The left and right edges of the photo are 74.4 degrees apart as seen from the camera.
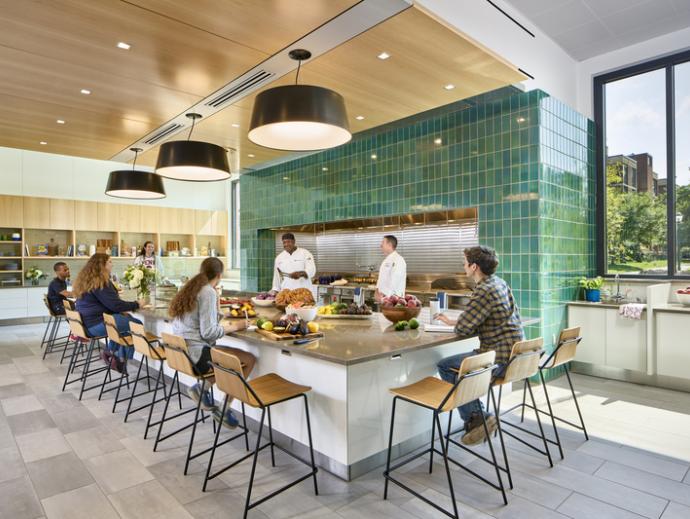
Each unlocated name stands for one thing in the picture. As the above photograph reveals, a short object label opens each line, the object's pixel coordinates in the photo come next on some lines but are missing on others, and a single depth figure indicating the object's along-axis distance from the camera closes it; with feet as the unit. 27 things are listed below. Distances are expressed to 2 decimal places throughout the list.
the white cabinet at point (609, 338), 15.16
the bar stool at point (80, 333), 13.99
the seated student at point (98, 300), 14.33
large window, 16.22
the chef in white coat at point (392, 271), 17.28
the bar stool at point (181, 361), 9.00
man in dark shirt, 20.42
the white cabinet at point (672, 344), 14.08
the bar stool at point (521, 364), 8.41
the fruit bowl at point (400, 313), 10.10
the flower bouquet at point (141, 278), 15.23
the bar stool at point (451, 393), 7.18
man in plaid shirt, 8.99
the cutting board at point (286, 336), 8.77
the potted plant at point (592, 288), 16.79
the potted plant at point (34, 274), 29.07
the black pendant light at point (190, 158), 12.84
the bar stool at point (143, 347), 10.73
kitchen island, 8.15
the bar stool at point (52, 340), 20.11
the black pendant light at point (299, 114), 8.77
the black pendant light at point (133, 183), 16.79
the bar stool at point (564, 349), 9.77
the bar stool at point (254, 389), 7.39
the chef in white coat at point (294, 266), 20.24
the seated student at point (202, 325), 9.67
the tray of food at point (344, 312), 11.48
